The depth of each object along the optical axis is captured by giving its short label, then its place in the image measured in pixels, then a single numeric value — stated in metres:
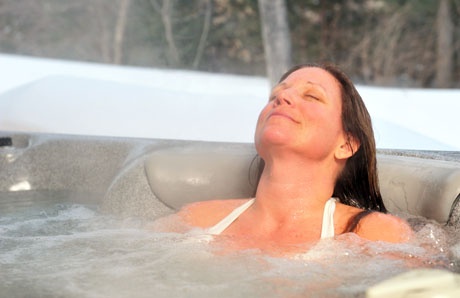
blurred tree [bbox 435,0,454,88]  12.48
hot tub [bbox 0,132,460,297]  2.65
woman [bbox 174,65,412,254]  2.99
